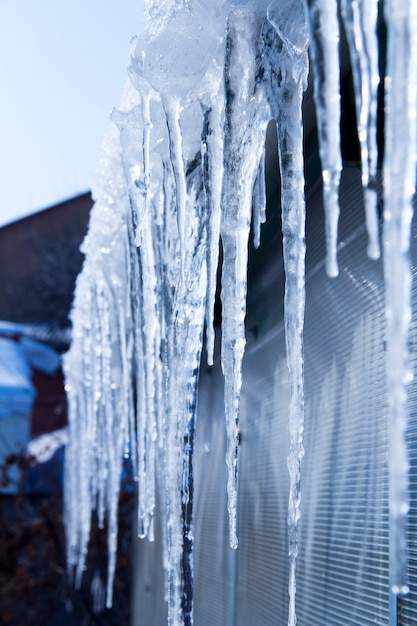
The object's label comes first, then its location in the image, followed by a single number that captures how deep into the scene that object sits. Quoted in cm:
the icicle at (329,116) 112
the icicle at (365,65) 109
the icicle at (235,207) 179
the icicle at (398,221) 93
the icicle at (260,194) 203
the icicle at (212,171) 192
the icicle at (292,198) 160
